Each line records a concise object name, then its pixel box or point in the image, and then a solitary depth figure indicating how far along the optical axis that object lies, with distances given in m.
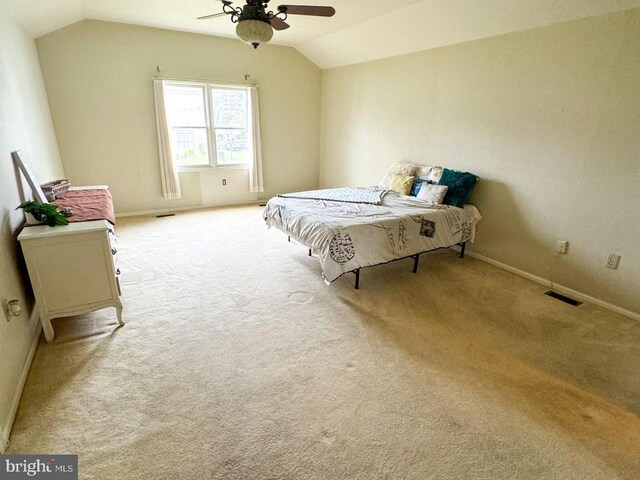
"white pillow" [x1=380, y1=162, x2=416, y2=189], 4.25
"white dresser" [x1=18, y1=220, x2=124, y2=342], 2.04
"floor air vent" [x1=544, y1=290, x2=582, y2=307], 2.85
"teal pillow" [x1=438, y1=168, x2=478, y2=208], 3.58
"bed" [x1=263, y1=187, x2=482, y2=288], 2.80
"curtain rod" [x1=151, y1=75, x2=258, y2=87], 4.71
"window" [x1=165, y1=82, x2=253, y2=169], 5.02
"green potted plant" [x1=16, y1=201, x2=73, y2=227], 2.15
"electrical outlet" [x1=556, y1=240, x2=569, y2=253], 3.01
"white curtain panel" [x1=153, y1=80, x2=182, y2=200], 4.71
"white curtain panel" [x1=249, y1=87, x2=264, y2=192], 5.42
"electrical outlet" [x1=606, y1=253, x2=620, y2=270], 2.69
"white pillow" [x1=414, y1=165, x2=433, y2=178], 4.08
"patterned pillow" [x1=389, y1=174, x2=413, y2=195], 4.02
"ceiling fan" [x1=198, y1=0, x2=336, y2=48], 2.37
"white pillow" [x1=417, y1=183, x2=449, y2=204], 3.62
